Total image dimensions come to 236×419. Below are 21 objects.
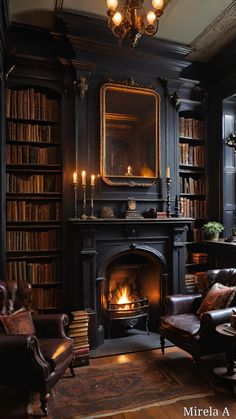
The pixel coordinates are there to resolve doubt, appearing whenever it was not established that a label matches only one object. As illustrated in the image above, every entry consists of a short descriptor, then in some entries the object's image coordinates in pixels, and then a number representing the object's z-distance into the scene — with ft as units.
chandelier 7.27
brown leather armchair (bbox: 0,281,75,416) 7.36
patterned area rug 7.97
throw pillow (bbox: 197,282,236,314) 10.05
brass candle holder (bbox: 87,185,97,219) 12.00
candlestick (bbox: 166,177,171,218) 13.00
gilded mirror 12.59
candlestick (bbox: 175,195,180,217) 13.34
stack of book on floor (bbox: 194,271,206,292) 14.24
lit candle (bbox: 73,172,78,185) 11.80
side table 8.46
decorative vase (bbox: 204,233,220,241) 14.08
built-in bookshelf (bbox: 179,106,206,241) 14.65
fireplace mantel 11.74
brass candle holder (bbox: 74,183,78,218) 11.89
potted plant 13.98
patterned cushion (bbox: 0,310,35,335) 8.33
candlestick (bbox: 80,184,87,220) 11.94
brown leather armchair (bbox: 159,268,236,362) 9.14
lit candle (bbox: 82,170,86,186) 11.78
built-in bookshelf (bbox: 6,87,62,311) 11.98
